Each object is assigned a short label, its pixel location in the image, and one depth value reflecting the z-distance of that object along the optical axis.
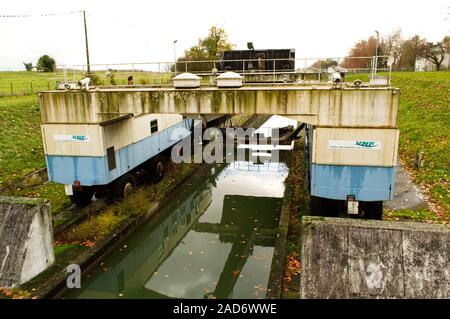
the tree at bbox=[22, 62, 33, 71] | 79.92
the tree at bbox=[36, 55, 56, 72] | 64.25
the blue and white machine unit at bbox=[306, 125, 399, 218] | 11.36
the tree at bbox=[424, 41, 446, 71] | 63.72
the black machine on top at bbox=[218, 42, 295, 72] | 22.53
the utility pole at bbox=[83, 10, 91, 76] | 33.06
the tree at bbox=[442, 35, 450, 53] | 64.09
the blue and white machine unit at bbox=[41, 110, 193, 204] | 13.75
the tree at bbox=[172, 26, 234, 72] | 46.84
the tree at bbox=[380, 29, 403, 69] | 75.57
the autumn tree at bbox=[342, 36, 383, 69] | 79.25
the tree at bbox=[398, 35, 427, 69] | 69.12
